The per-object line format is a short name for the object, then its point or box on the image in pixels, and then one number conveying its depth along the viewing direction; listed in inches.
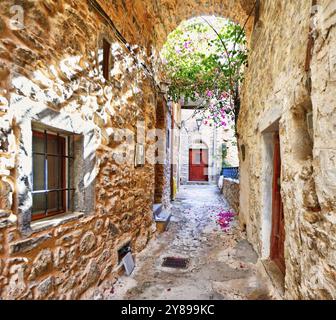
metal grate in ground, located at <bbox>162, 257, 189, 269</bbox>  123.6
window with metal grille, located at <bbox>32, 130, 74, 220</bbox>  73.8
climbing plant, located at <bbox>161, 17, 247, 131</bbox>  217.5
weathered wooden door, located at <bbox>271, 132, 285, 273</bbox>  105.4
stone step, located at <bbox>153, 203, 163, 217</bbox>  199.7
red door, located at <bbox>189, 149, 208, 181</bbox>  600.4
